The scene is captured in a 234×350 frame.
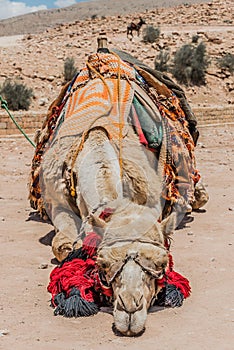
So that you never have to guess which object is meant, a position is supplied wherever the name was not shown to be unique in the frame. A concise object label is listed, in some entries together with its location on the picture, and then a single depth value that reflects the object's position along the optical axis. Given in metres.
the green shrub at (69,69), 24.70
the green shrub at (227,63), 29.68
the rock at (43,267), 4.64
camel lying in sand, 3.20
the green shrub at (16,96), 19.62
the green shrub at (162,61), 28.95
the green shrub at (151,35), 34.37
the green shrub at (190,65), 28.33
